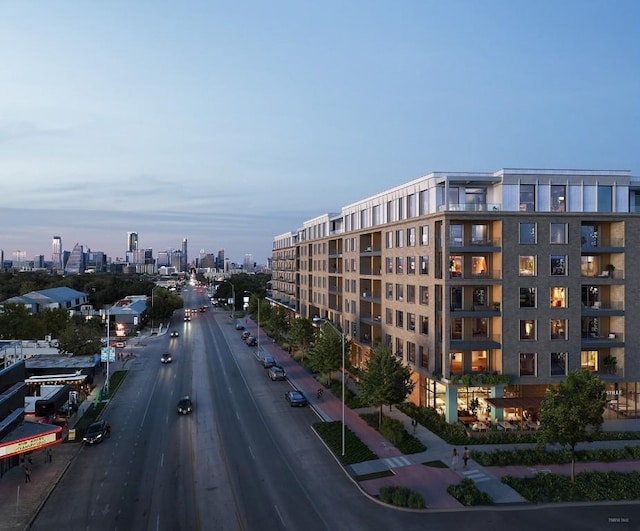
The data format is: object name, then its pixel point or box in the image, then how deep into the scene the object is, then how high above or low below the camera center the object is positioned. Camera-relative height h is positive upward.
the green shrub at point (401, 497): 25.07 -12.79
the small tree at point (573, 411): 27.78 -9.03
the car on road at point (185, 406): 42.56 -13.17
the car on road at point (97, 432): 35.25 -12.96
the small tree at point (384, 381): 38.12 -9.90
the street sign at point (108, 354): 49.59 -9.65
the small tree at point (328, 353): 51.34 -10.09
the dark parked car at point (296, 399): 45.34 -13.41
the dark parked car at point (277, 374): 56.62 -13.69
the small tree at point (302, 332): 67.06 -10.26
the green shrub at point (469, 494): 25.44 -12.88
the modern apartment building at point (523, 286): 40.03 -2.42
